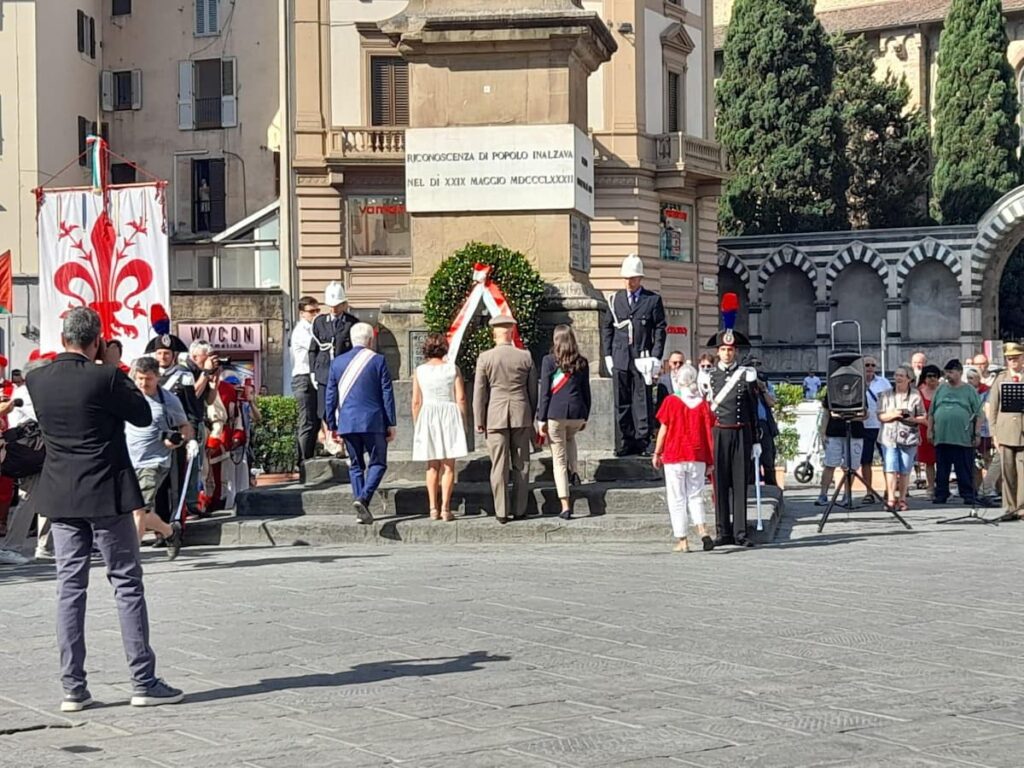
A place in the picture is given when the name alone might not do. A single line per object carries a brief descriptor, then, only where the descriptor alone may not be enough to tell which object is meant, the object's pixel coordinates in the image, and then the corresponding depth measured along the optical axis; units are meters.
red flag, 29.12
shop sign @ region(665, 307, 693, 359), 48.72
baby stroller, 27.75
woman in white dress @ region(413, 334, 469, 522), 15.24
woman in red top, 14.79
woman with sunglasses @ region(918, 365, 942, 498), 22.77
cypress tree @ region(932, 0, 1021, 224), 59.51
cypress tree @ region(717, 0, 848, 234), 58.88
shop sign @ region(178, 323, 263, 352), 45.50
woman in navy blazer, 15.39
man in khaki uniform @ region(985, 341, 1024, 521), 19.09
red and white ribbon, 16.12
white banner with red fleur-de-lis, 19.61
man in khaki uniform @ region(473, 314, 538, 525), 15.21
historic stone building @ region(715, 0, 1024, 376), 53.25
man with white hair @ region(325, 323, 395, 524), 15.06
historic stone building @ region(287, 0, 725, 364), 44.75
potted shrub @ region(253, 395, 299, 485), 26.05
